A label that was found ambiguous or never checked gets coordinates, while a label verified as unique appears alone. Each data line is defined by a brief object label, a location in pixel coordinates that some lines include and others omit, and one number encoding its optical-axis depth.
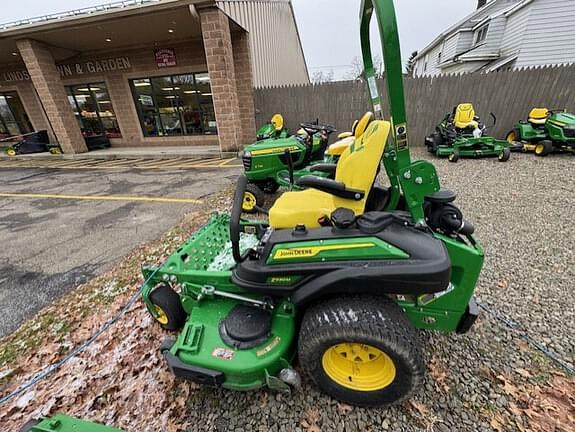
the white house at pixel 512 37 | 12.39
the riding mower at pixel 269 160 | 4.39
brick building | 8.02
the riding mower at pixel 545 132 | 6.28
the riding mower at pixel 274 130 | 7.88
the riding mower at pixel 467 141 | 6.58
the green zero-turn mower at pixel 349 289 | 1.34
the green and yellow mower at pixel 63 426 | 1.25
